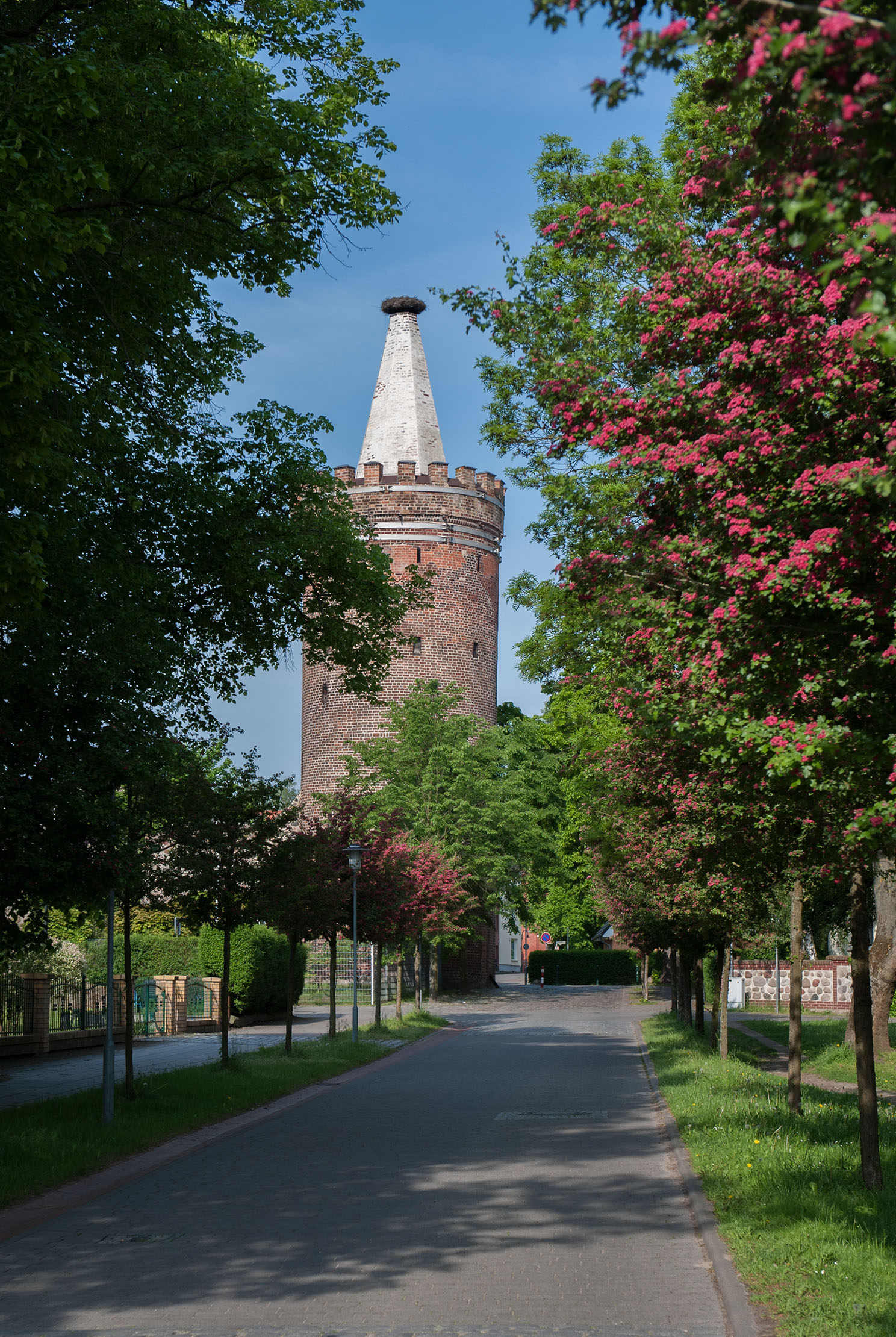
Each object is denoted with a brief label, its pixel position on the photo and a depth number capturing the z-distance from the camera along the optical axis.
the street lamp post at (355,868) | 26.39
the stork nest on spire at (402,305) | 56.50
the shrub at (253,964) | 34.25
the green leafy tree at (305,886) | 19.17
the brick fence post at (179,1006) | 32.22
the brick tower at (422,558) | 53.31
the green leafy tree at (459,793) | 47.31
